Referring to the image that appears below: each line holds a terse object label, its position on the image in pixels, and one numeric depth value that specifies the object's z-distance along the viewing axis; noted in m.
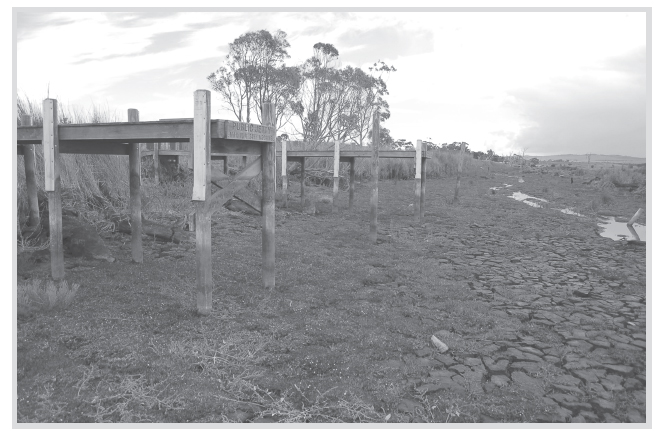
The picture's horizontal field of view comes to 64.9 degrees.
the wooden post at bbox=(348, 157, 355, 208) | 19.22
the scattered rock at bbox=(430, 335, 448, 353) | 6.07
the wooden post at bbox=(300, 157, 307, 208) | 19.38
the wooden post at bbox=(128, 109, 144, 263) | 9.34
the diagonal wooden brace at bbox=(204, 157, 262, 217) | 6.63
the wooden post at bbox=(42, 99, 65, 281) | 7.80
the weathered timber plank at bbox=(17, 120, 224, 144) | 6.50
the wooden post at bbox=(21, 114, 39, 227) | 9.73
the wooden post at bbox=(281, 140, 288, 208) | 19.44
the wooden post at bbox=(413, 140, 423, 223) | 17.02
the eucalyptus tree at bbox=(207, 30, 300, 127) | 38.87
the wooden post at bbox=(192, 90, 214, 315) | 6.23
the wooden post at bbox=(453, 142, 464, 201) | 24.13
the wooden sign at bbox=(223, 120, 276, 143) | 6.50
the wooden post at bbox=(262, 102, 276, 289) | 7.91
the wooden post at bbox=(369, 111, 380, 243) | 13.27
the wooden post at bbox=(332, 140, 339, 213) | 18.59
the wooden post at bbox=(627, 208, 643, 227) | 18.23
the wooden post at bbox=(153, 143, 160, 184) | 18.94
